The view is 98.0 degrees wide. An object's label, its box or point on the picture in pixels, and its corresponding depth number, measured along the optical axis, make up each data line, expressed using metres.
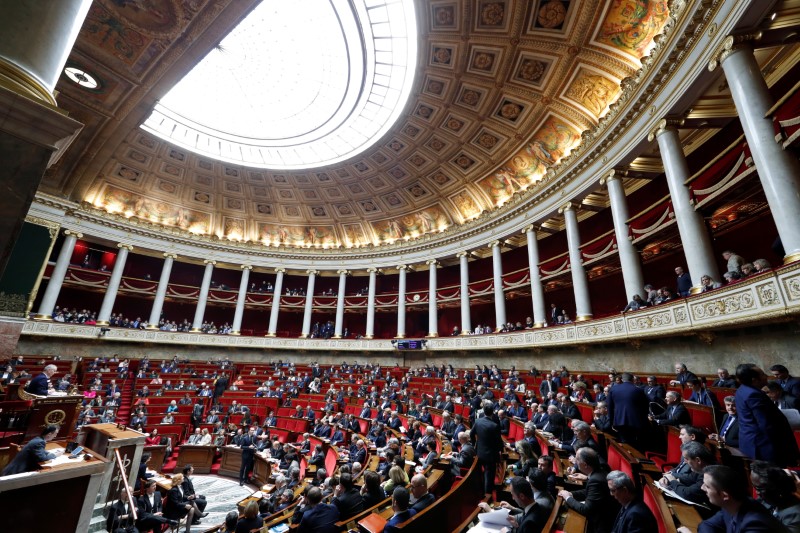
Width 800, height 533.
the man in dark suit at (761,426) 2.87
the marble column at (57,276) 18.14
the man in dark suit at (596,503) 2.65
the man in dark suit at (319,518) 3.61
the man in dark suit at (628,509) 2.12
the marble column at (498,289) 17.19
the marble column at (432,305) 20.36
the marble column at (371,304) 22.91
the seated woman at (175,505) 6.04
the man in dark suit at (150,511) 5.28
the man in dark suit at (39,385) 6.37
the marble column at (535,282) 14.73
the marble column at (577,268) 12.60
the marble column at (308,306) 24.05
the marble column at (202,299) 22.25
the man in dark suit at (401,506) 3.02
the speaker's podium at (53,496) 3.12
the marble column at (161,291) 21.18
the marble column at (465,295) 18.72
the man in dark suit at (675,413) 4.50
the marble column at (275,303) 23.97
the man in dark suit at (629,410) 4.34
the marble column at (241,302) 23.17
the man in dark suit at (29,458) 3.46
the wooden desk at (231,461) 10.51
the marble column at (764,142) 6.23
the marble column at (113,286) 19.70
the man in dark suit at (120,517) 5.30
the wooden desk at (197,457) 10.60
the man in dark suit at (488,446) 4.75
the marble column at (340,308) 23.52
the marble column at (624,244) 10.71
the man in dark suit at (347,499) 4.09
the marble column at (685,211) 8.43
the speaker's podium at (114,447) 5.92
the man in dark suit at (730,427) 3.50
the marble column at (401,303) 21.94
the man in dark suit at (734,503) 1.67
